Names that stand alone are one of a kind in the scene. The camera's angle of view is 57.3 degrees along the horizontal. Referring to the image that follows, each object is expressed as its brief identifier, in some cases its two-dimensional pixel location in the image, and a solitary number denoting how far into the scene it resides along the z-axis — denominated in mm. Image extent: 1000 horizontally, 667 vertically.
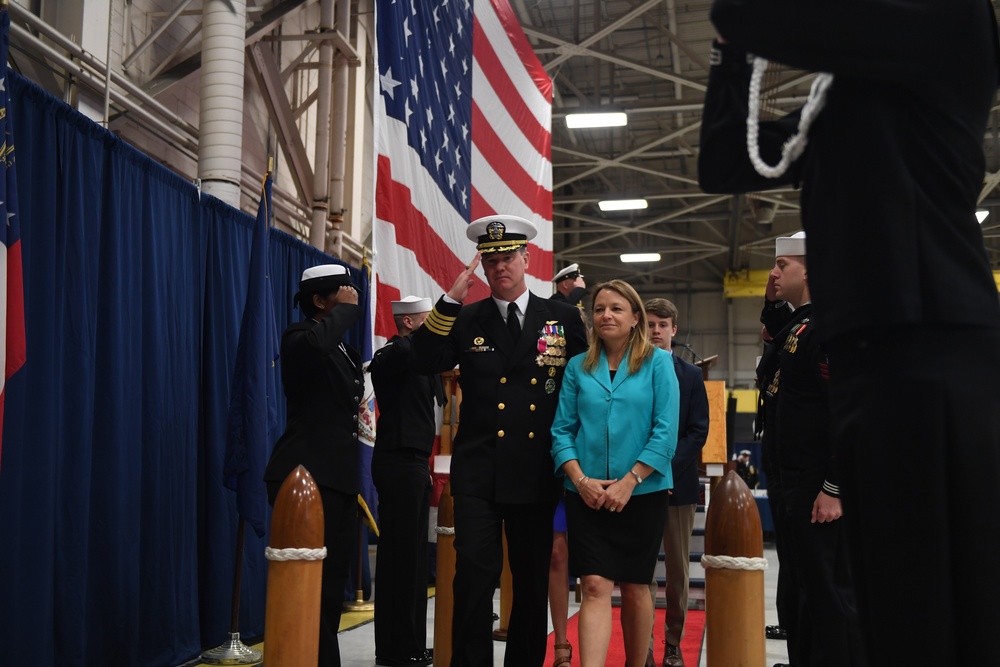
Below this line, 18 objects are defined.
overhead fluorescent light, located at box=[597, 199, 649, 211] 17062
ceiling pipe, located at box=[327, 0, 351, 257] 8094
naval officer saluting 2842
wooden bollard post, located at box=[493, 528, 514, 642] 4227
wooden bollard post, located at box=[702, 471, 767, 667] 1901
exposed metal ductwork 5512
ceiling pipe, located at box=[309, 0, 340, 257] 7836
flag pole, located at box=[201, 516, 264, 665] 3957
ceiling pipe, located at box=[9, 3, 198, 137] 4633
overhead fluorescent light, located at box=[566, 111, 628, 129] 12500
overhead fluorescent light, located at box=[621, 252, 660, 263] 20875
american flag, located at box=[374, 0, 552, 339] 4305
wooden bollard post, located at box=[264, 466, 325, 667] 2031
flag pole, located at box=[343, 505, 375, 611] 5539
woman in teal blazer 2830
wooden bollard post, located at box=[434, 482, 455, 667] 3318
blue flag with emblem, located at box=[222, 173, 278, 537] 3951
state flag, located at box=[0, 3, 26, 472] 2775
